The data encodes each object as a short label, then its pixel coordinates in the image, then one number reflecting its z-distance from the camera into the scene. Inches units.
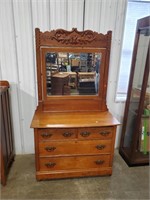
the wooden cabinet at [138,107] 71.5
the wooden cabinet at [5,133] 65.6
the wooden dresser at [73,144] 63.3
